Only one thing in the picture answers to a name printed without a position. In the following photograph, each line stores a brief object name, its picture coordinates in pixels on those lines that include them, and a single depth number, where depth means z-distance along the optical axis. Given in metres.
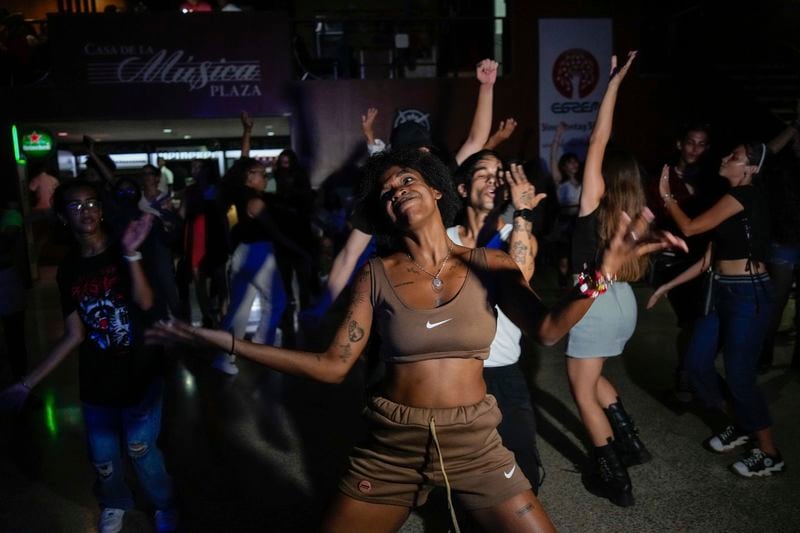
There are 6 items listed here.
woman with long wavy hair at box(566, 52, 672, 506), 3.54
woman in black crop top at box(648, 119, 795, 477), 3.95
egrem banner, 12.30
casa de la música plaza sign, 11.62
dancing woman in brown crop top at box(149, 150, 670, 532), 2.28
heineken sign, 12.16
